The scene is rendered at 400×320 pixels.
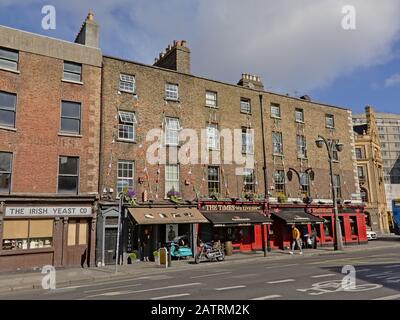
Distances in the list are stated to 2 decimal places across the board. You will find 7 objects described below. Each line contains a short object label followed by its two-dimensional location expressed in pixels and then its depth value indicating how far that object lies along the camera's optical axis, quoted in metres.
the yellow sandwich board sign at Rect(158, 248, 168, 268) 19.47
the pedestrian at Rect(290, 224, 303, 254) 25.22
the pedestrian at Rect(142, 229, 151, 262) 22.47
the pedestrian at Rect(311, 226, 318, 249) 28.83
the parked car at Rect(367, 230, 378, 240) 40.16
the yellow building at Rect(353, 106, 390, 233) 58.56
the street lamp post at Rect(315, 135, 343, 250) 26.19
